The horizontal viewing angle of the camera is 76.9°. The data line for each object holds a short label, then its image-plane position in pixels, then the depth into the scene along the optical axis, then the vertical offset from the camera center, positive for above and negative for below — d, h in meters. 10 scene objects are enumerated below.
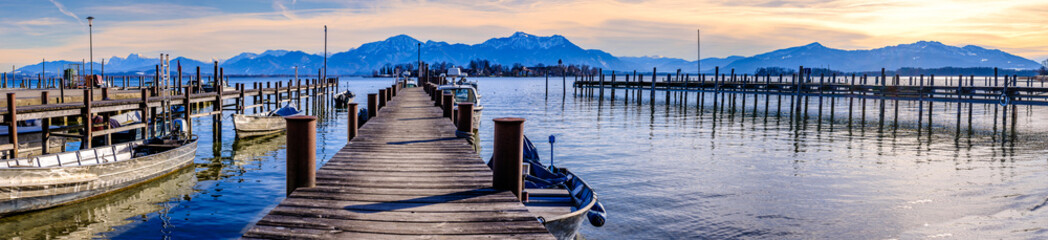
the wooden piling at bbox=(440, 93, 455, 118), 19.64 -0.50
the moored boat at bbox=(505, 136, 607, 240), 9.35 -1.95
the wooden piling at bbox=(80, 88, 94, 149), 19.14 -1.14
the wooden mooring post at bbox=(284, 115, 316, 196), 7.98 -0.83
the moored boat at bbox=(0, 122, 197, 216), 13.41 -2.13
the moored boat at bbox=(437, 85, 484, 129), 32.84 -0.53
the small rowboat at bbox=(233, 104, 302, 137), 29.47 -1.84
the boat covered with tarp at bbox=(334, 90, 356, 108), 58.36 -1.25
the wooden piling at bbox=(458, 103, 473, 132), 14.47 -0.68
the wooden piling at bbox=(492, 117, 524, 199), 8.14 -0.84
